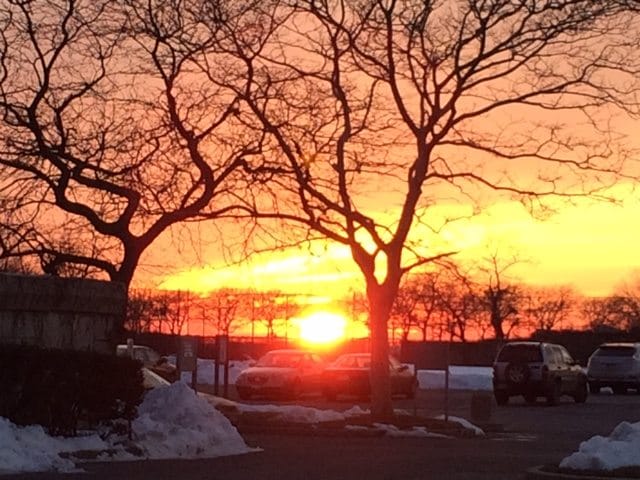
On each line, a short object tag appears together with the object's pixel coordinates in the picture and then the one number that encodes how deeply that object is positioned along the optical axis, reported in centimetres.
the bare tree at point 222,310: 9623
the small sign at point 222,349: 3316
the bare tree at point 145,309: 6889
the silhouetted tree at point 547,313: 12054
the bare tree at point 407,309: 10494
